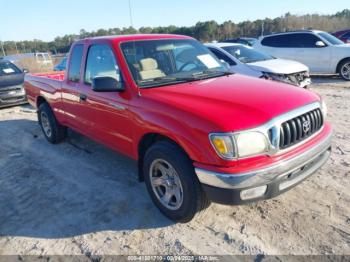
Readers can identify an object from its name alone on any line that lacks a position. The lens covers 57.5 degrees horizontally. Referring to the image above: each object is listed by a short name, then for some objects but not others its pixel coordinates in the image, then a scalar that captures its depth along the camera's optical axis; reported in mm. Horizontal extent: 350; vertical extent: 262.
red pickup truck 2742
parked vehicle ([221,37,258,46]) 20531
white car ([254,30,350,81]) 10883
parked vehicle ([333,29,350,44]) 18250
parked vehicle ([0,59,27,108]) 9781
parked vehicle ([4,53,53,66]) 29109
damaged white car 8042
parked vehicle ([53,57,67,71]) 11940
